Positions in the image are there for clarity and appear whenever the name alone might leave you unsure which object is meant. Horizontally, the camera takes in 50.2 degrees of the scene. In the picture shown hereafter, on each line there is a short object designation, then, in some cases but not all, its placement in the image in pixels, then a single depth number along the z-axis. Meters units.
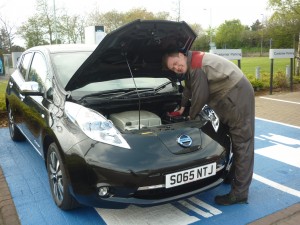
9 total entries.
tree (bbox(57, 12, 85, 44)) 25.09
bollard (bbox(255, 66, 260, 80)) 12.30
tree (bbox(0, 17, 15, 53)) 26.60
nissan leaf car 2.57
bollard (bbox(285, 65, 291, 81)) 12.05
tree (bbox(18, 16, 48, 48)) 24.08
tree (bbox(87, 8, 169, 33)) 29.27
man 3.01
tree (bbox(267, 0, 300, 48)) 16.09
